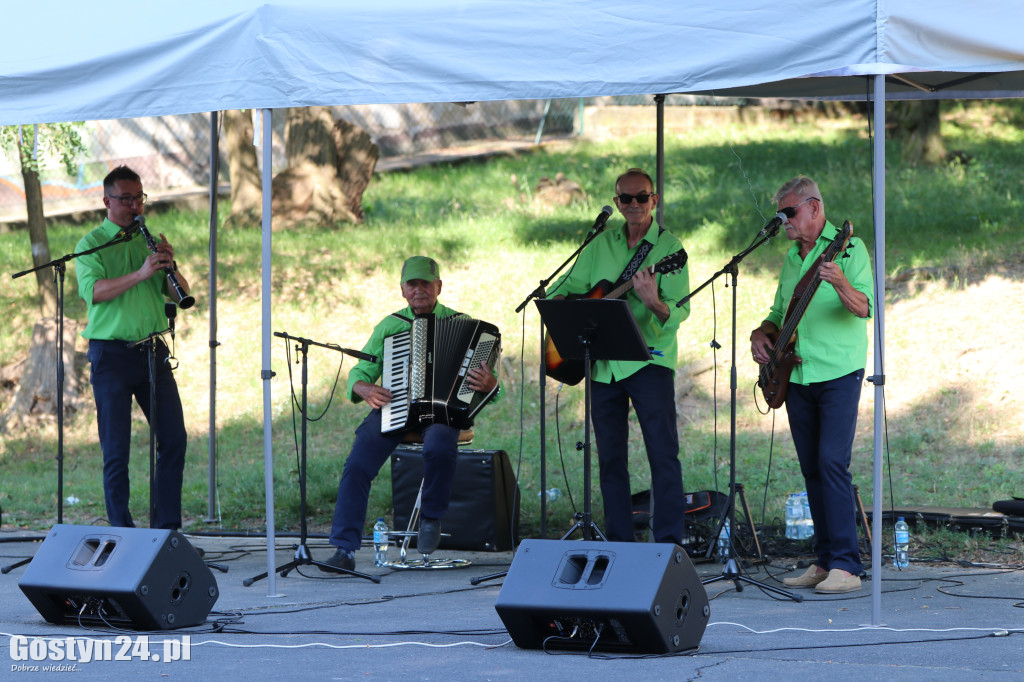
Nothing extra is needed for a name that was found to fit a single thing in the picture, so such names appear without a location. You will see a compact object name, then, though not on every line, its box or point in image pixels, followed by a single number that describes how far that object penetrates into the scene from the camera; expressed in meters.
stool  12.65
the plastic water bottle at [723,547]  12.27
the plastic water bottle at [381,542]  12.94
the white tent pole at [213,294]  15.01
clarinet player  12.45
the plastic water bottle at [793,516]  13.00
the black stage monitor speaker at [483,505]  13.34
